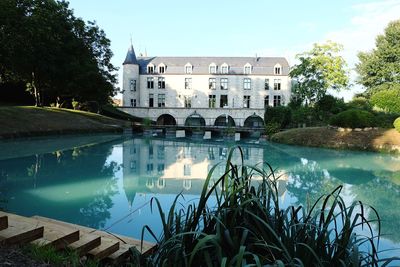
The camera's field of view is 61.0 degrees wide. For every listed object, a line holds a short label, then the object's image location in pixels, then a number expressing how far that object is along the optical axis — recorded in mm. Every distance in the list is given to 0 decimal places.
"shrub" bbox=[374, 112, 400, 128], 22141
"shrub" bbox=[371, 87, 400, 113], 25172
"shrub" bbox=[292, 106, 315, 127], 28703
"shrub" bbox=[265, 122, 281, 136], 27812
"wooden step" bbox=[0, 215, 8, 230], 2990
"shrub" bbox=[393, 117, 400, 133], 20044
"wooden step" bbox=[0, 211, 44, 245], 2846
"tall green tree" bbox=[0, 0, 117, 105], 19852
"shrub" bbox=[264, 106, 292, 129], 29391
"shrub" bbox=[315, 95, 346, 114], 28094
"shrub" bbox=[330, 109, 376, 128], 21672
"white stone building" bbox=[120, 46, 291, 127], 42906
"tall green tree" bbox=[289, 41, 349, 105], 31297
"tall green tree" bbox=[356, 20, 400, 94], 37000
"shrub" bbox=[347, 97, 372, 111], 26766
